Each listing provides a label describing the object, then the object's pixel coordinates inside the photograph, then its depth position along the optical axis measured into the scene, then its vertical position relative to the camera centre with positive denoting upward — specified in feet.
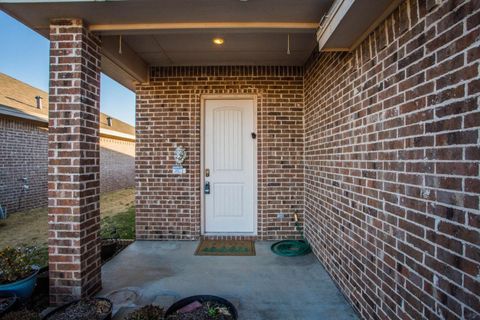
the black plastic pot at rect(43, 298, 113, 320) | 7.14 -3.77
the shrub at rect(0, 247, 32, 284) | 8.21 -2.95
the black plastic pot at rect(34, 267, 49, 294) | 9.19 -3.79
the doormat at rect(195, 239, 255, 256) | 12.70 -3.89
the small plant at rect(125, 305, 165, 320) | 6.76 -3.56
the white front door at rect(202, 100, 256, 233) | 14.83 -0.38
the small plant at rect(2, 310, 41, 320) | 6.79 -3.59
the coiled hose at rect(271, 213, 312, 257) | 12.56 -3.88
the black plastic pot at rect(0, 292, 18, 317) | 7.17 -3.58
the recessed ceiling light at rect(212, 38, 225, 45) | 11.39 +4.92
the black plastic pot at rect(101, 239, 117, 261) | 12.48 -3.75
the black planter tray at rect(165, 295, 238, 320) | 7.30 -3.71
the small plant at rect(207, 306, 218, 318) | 7.13 -3.71
